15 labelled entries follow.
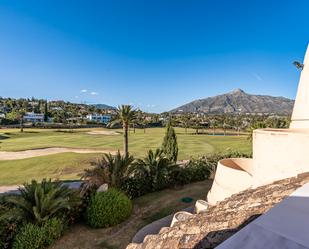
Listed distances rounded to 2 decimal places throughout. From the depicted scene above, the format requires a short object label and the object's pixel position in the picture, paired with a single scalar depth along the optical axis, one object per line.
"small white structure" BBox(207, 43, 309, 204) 6.19
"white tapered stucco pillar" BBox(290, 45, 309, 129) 7.50
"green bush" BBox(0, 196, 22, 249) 8.25
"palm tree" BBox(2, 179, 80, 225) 8.84
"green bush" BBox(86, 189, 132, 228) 10.11
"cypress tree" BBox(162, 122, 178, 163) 23.94
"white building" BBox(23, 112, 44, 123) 95.59
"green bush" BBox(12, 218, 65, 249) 8.03
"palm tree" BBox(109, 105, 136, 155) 23.58
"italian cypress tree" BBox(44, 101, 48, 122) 99.97
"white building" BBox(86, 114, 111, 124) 114.01
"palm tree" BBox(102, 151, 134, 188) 12.95
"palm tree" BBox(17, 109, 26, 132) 63.00
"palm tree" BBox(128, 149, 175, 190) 15.16
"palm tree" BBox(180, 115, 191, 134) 75.31
